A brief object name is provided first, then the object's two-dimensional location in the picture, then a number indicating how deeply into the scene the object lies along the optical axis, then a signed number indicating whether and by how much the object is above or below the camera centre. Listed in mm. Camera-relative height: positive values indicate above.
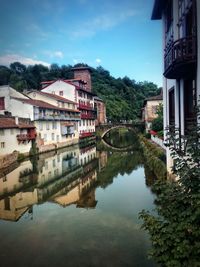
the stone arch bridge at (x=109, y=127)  46582 -951
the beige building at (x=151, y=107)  41174 +3017
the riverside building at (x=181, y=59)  7427 +2312
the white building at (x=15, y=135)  21829 -1126
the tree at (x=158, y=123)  26343 -132
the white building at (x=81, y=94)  41430 +6198
